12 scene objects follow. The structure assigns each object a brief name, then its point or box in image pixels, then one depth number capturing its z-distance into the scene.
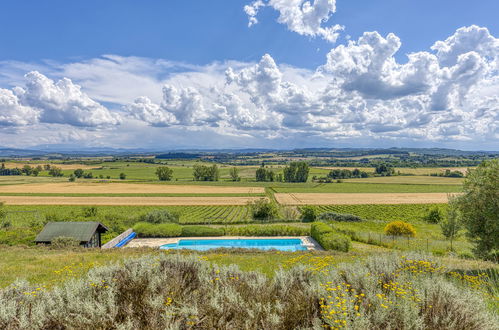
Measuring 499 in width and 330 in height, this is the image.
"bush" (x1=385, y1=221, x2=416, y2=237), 31.53
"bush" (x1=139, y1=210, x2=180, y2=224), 39.56
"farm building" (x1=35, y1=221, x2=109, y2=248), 22.28
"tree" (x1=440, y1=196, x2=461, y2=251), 23.62
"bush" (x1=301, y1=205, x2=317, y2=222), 45.91
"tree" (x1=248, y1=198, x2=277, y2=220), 48.83
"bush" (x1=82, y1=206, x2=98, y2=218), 40.24
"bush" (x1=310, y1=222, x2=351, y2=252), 24.62
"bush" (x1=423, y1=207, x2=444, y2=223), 47.27
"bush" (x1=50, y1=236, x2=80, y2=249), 20.30
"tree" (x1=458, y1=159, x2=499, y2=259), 11.49
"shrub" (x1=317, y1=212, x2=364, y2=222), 46.59
